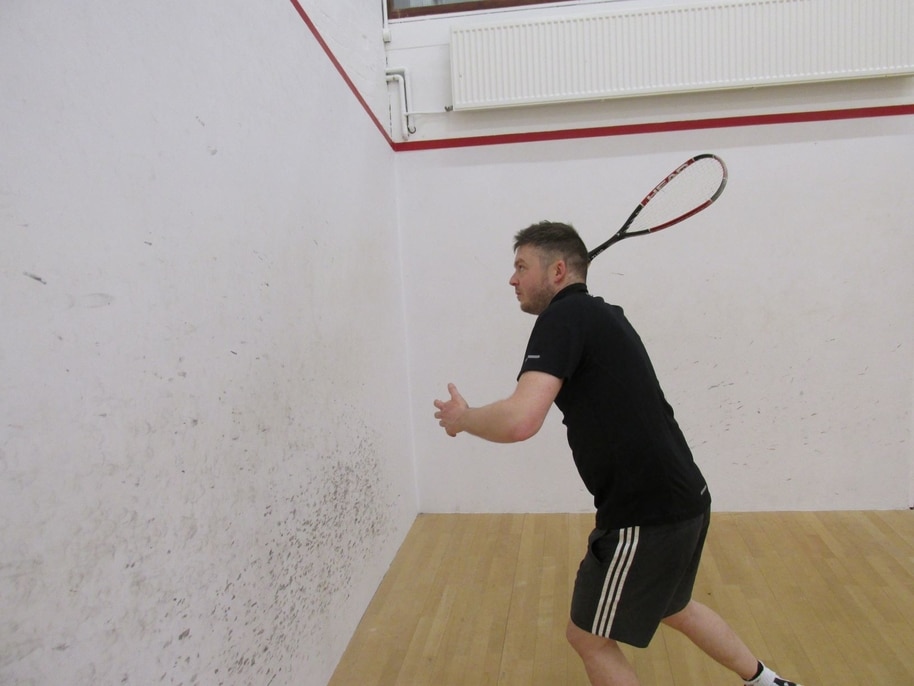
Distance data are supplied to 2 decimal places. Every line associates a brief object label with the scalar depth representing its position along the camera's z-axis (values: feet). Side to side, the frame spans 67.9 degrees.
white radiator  8.35
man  4.15
